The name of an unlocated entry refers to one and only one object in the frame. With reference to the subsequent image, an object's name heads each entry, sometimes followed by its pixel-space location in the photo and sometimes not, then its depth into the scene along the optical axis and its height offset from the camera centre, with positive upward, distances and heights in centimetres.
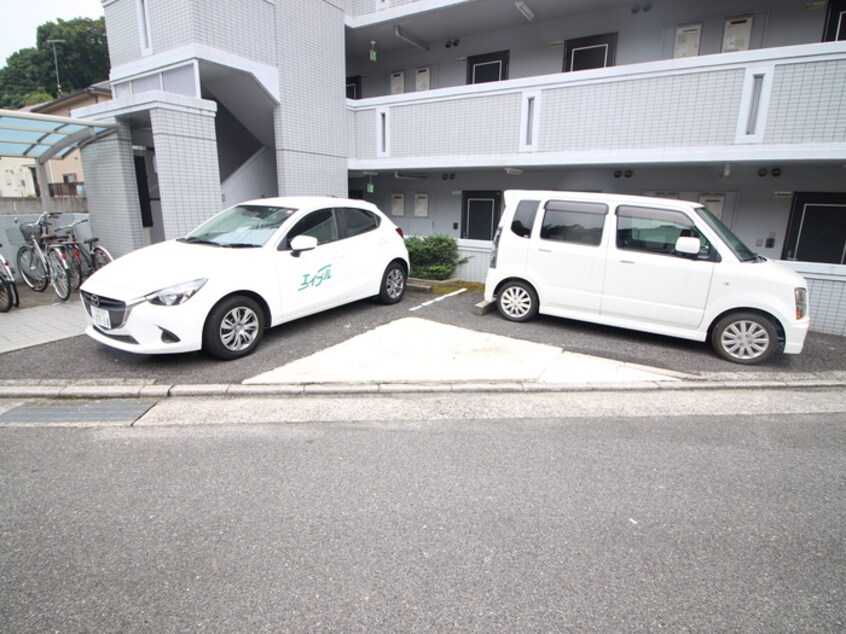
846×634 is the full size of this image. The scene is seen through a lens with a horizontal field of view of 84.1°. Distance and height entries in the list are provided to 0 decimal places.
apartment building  734 +171
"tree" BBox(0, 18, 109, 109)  4994 +1504
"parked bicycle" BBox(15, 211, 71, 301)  774 -102
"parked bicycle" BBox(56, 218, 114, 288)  838 -96
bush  937 -96
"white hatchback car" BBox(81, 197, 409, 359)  482 -84
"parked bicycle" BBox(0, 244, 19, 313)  690 -128
